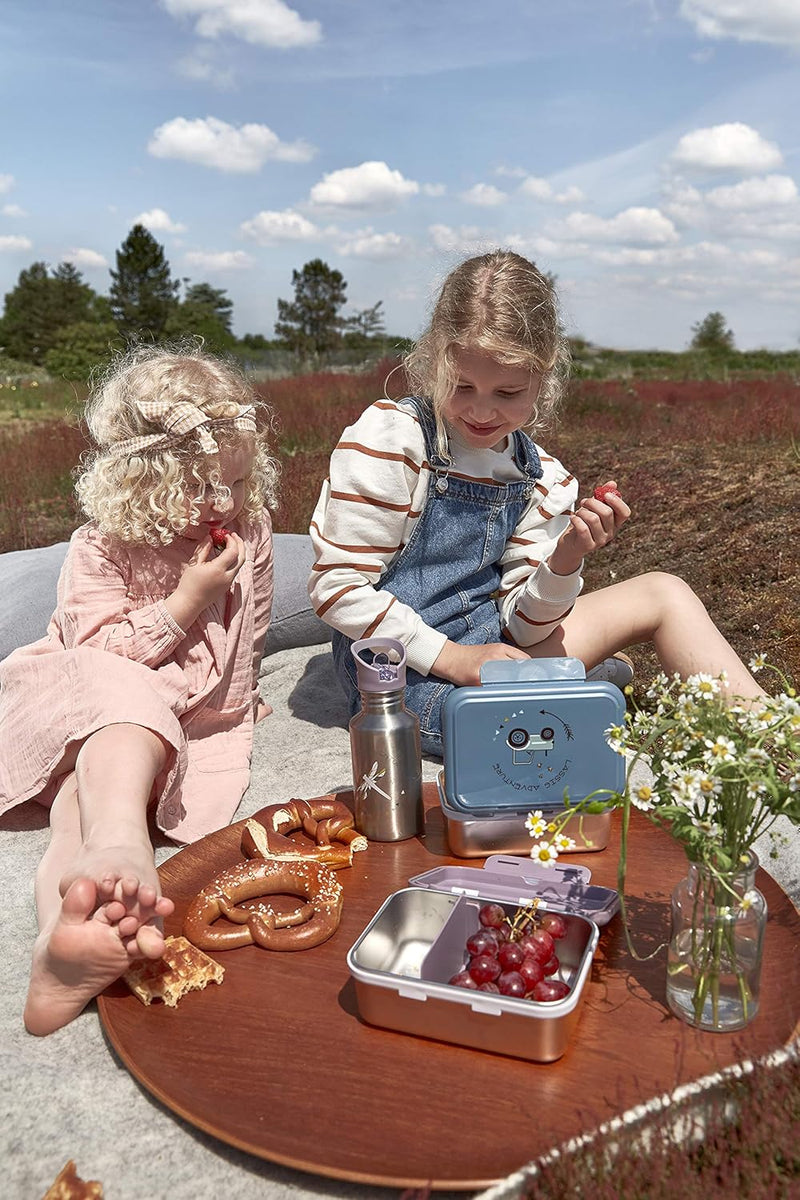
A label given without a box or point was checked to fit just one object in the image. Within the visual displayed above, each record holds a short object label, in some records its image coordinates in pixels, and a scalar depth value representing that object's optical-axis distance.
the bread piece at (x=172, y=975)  1.43
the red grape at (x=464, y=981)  1.28
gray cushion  2.94
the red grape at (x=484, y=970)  1.28
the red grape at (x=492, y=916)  1.37
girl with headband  1.99
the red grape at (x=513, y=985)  1.26
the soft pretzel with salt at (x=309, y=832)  1.74
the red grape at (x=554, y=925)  1.36
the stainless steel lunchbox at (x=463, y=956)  1.23
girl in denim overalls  2.21
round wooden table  1.14
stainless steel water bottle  1.77
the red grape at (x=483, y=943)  1.31
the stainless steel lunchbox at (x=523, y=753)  1.65
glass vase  1.20
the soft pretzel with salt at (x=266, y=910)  1.51
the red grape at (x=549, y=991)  1.24
